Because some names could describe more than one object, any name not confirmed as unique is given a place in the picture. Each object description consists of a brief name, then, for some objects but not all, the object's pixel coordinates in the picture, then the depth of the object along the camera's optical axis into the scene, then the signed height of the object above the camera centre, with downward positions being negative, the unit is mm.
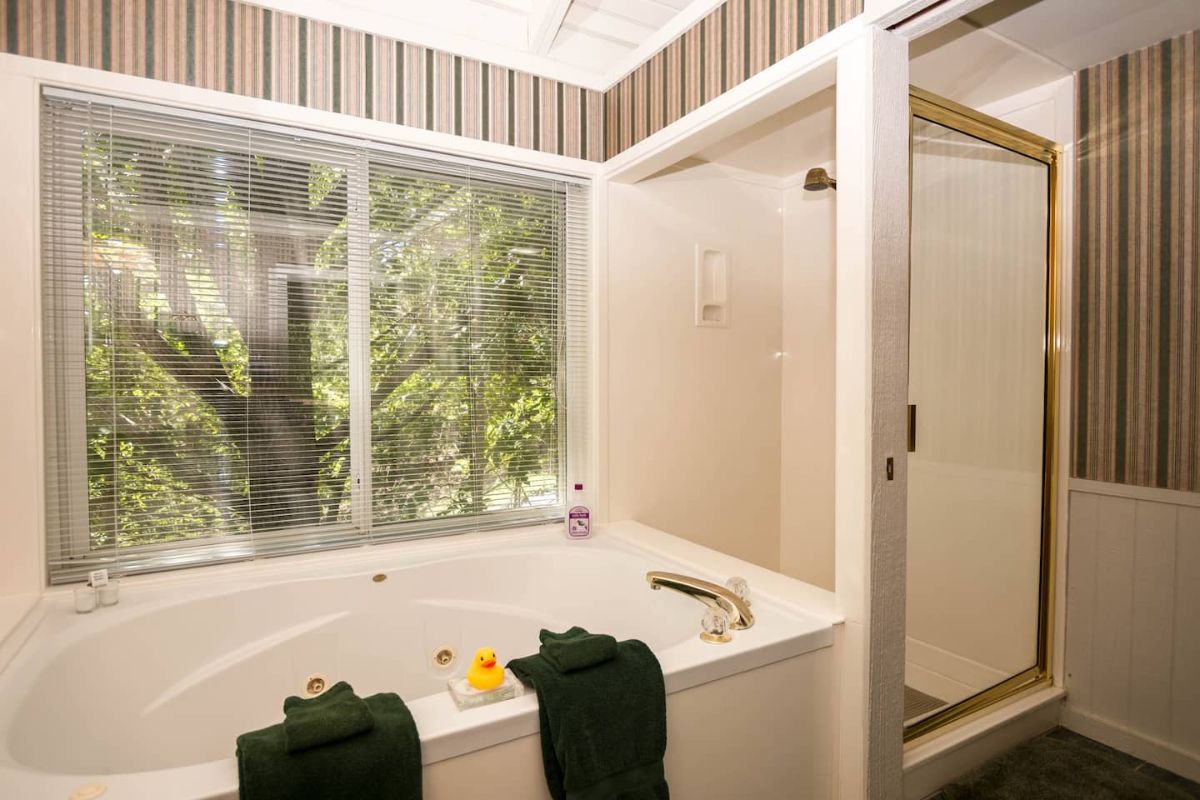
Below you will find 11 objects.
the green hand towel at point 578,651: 1317 -562
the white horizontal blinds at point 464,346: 2234 +152
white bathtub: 1233 -700
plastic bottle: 2433 -522
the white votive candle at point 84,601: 1680 -562
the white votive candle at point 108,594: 1722 -558
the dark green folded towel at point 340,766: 1010 -625
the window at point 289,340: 1816 +158
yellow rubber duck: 1291 -589
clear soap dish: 1249 -616
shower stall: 1930 -89
